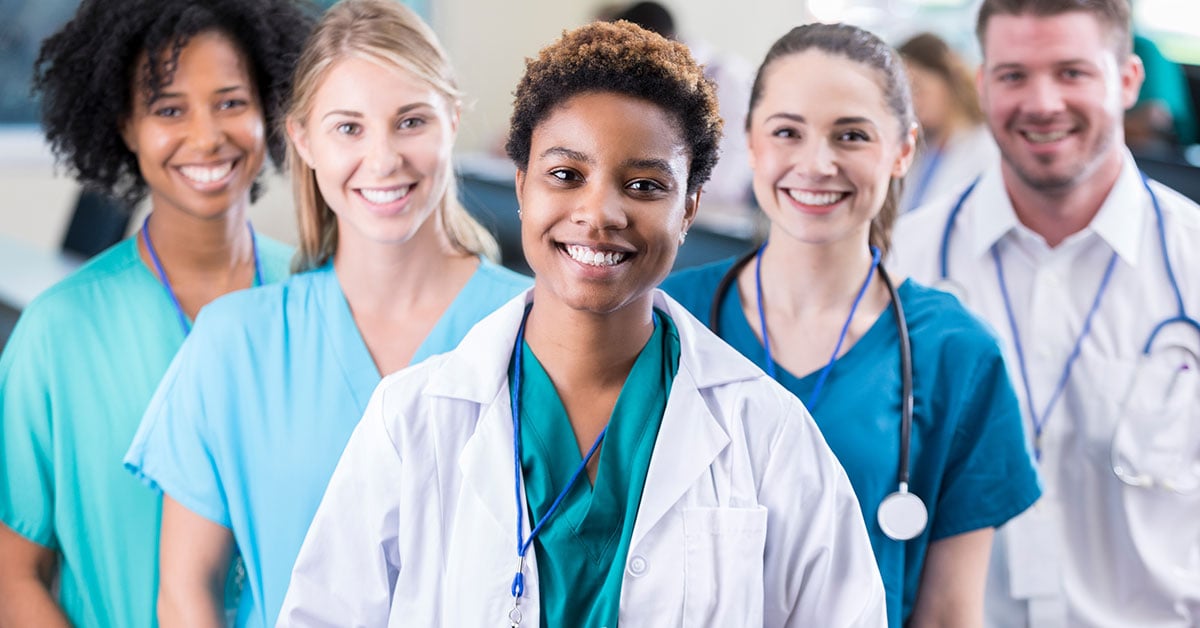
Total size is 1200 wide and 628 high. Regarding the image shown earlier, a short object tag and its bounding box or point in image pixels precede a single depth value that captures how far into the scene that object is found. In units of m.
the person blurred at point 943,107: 4.20
